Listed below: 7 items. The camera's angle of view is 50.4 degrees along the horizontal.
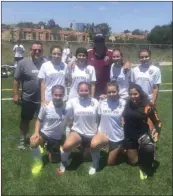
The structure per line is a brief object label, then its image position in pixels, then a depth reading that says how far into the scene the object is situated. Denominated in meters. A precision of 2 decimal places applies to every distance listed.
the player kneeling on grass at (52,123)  2.96
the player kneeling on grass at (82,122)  2.93
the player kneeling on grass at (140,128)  2.89
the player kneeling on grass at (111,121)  2.95
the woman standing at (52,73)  3.10
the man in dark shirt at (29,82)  3.22
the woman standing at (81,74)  3.13
